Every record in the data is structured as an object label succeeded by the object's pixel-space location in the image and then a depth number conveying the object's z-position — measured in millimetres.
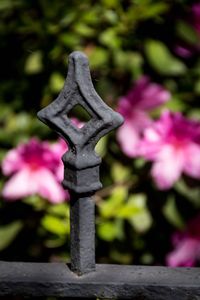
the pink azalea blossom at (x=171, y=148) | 2902
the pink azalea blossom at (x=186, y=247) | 3061
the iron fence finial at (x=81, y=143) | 1349
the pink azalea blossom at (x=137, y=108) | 3031
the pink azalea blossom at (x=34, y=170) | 2897
